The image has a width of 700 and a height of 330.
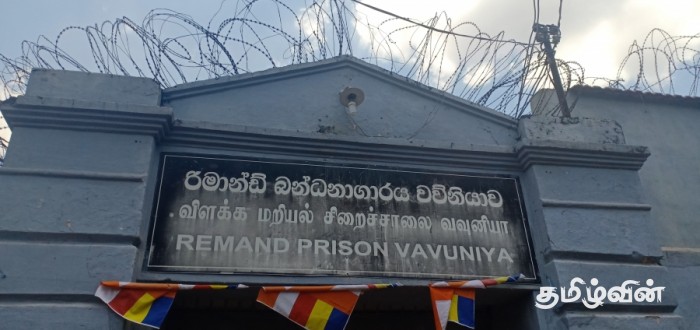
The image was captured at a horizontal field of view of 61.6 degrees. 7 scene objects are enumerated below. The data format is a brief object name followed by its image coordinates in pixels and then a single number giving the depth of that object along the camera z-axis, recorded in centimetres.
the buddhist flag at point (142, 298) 370
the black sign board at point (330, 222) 412
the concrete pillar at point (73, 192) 366
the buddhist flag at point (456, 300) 411
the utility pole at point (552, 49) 589
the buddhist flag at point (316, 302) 392
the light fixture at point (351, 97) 501
